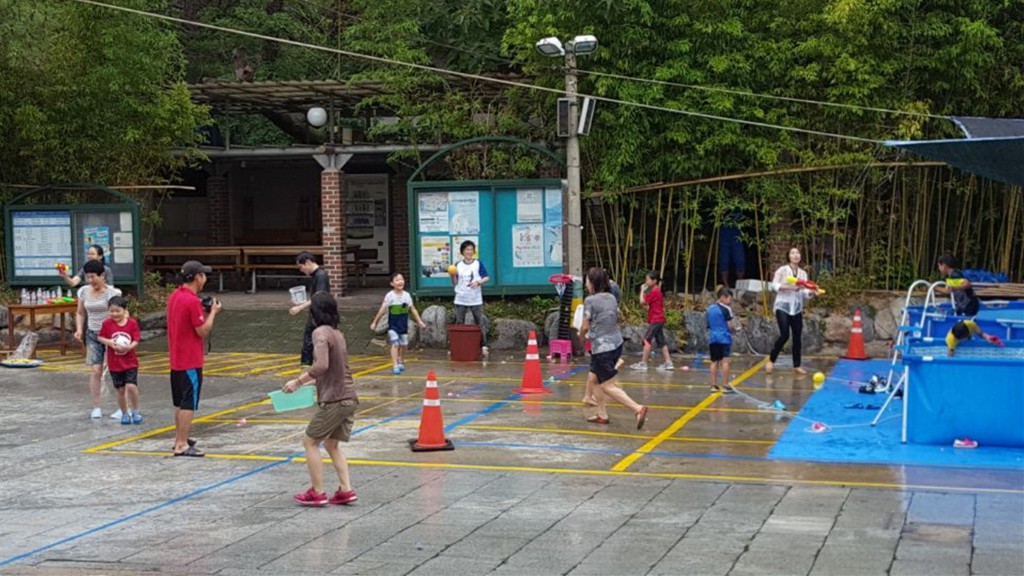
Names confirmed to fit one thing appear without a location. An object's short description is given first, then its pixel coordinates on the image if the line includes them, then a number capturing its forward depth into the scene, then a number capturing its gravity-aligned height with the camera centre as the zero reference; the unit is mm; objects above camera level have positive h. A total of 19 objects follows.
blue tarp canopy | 9984 +662
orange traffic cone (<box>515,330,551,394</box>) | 14078 -1775
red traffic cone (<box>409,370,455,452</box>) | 10477 -1768
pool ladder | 11492 -1168
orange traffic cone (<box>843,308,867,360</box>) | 16938 -1711
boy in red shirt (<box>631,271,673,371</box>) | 15953 -1191
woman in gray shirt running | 11539 -1044
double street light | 17016 +670
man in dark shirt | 13156 -479
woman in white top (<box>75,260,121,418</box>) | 12055 -825
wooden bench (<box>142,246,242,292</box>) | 25062 -538
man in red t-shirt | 10250 -930
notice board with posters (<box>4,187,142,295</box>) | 20547 -85
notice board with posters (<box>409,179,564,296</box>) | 19172 -14
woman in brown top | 8359 -1226
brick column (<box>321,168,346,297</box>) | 22547 +127
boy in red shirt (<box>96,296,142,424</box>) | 11539 -1089
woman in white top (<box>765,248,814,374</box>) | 15117 -1029
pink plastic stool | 16938 -1758
